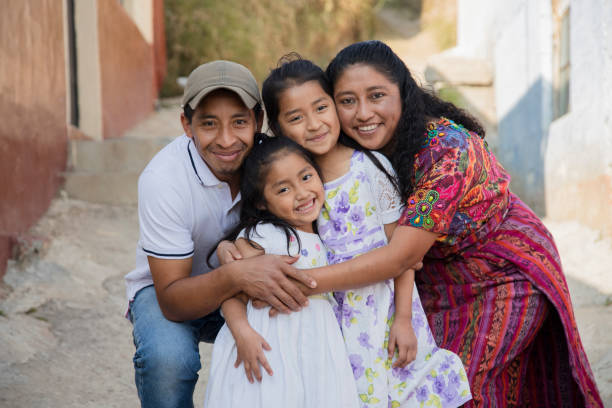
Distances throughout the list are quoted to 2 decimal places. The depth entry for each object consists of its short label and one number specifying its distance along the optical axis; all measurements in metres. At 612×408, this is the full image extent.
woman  2.15
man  2.07
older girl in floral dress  2.08
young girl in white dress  1.95
